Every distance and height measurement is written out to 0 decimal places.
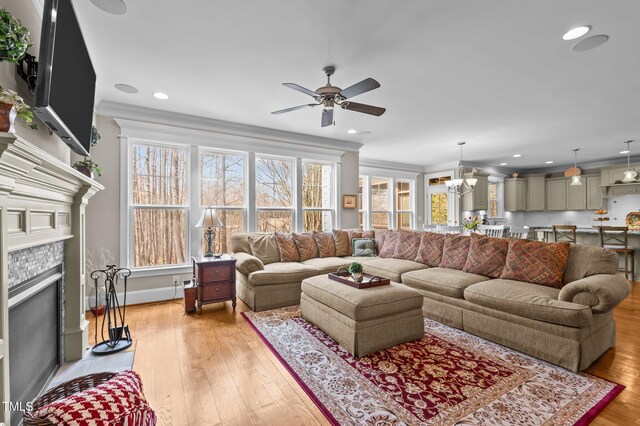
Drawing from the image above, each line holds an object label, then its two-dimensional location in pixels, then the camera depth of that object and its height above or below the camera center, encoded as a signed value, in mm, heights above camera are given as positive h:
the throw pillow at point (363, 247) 4926 -592
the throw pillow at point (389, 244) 4758 -536
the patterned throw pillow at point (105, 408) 1147 -794
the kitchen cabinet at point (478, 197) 7543 +366
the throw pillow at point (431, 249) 4051 -531
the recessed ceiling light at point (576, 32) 2209 +1368
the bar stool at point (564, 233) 5718 -459
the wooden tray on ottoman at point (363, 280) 2785 -680
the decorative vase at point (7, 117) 1079 +366
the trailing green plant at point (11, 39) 1245 +771
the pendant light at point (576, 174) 6298 +778
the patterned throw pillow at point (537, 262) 2855 -526
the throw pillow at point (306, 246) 4578 -527
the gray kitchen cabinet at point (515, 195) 8469 +462
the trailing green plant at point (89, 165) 2641 +453
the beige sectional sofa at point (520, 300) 2250 -838
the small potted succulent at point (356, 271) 2973 -596
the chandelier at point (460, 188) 7388 +594
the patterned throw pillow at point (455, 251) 3709 -517
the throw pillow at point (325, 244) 4777 -520
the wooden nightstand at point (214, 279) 3596 -829
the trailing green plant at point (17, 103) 1272 +500
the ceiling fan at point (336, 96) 2402 +1040
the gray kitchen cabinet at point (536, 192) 8469 +530
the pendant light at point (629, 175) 5723 +679
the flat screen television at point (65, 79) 1402 +785
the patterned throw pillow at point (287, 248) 4406 -537
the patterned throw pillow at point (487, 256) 3301 -523
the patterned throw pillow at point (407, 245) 4430 -521
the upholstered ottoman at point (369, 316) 2471 -929
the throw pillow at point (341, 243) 4954 -520
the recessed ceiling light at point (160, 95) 3458 +1419
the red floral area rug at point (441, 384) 1763 -1216
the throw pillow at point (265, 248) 4270 -513
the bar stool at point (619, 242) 5070 -576
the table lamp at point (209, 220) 3842 -87
